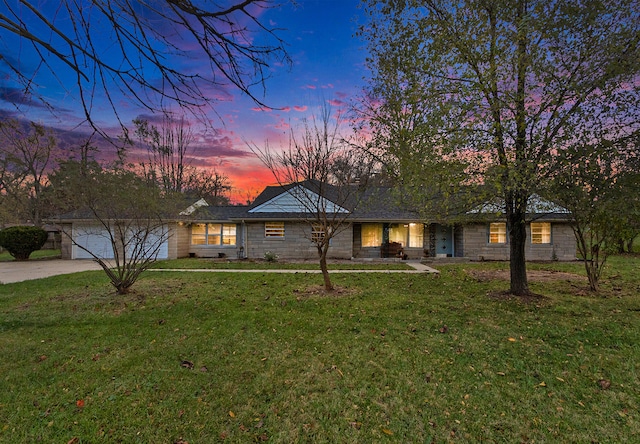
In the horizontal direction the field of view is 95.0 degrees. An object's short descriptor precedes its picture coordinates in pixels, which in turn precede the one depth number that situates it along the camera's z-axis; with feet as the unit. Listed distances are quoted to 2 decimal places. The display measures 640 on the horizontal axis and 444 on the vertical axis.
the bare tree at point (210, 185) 84.23
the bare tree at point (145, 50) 6.70
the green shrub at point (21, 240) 52.21
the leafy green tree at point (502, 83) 15.49
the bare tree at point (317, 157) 26.45
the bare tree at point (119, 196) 24.23
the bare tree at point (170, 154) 51.06
